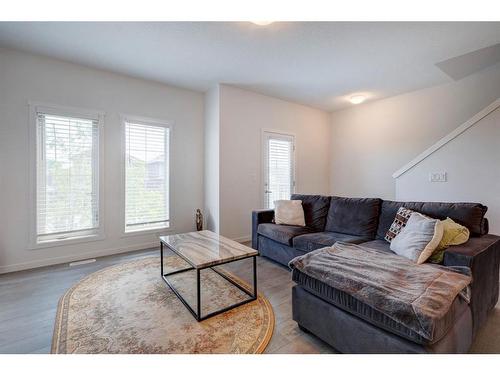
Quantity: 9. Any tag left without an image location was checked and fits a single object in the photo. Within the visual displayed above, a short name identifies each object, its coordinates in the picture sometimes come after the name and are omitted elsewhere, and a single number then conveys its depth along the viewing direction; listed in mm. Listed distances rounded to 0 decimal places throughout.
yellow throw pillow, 1898
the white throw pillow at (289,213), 3342
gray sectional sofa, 1253
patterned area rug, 1597
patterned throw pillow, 2363
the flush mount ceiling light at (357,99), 4352
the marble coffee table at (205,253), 1940
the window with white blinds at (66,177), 3037
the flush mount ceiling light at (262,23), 2295
